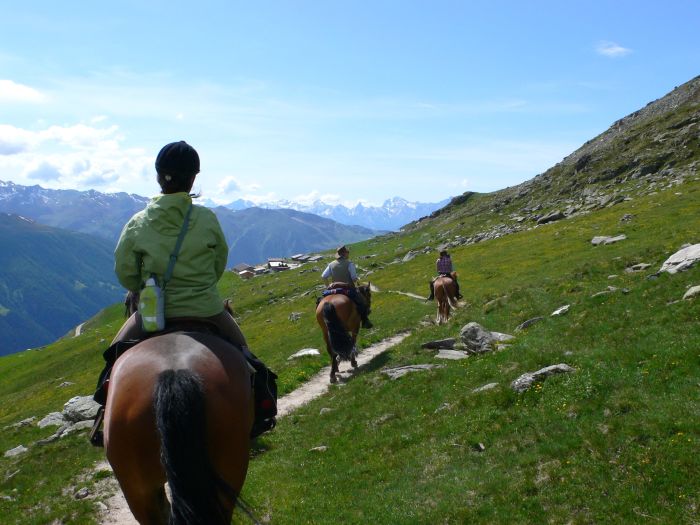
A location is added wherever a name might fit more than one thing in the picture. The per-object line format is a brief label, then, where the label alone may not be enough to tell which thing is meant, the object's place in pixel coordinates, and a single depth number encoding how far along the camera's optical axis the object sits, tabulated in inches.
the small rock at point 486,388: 521.7
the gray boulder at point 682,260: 715.4
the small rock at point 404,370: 681.0
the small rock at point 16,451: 837.4
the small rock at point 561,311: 751.0
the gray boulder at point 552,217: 2867.9
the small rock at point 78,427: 800.0
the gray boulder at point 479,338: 694.5
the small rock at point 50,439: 788.6
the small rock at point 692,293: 586.2
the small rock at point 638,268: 961.8
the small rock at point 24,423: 1161.4
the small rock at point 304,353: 1084.5
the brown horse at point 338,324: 788.6
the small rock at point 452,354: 722.4
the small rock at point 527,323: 780.6
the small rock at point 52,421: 1045.2
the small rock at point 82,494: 513.6
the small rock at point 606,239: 1618.8
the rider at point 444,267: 1173.7
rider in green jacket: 269.0
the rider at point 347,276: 819.4
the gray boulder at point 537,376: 486.0
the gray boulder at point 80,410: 891.4
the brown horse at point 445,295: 1119.6
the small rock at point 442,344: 808.9
